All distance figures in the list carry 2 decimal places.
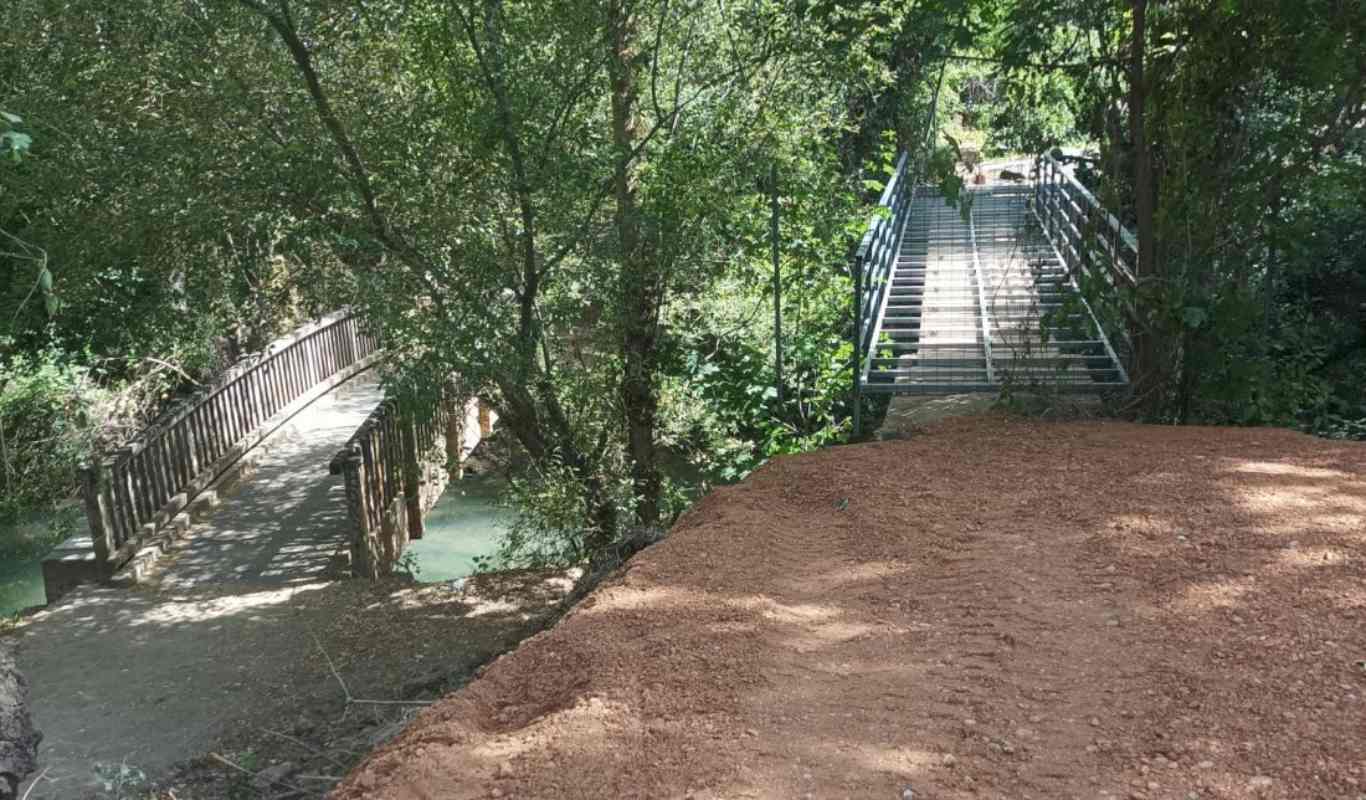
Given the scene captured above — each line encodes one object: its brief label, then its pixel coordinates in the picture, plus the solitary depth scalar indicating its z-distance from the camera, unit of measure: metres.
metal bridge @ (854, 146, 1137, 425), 8.11
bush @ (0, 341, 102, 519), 14.38
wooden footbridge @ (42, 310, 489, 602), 10.57
